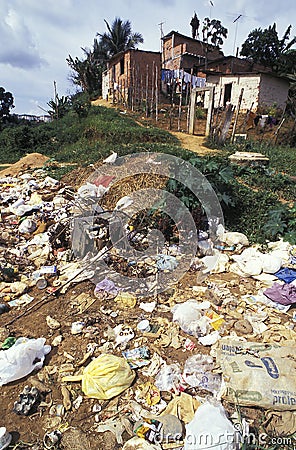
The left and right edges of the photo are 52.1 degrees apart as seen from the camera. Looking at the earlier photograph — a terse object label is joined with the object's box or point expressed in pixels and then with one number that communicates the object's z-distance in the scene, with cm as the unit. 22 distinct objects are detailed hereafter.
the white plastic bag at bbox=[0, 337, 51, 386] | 186
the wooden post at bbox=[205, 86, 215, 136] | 973
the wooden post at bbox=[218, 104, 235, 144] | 921
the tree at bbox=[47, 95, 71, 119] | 1620
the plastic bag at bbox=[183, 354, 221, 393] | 182
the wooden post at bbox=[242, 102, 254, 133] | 1084
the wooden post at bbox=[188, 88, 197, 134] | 1051
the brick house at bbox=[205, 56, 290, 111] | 1283
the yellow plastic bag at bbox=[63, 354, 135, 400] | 177
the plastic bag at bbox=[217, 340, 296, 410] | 166
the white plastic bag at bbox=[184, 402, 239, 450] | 137
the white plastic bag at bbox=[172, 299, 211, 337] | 227
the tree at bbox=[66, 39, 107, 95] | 2042
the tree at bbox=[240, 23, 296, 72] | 1730
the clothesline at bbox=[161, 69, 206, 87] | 1548
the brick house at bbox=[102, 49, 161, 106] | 1585
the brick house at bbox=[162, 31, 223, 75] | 1702
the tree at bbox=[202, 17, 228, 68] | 1719
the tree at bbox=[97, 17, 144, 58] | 2178
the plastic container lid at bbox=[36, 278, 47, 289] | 284
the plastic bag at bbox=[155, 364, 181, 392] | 184
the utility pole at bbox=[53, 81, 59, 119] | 1543
